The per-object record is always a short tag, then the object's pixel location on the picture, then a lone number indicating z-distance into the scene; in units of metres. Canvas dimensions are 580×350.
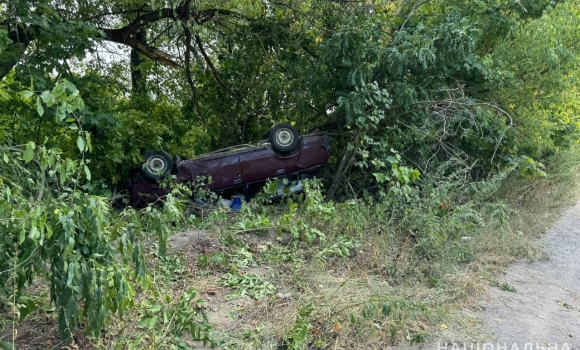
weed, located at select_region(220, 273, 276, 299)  4.41
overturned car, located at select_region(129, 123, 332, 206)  7.98
